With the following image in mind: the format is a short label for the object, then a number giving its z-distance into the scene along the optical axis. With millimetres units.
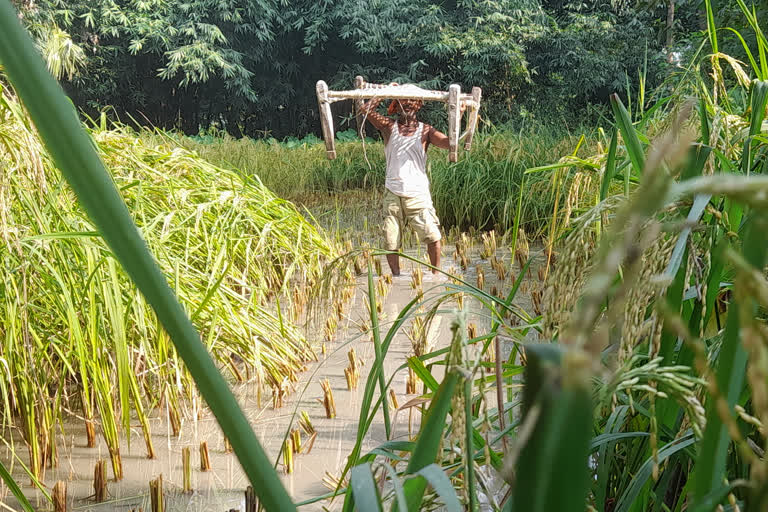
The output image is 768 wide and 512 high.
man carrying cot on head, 5504
